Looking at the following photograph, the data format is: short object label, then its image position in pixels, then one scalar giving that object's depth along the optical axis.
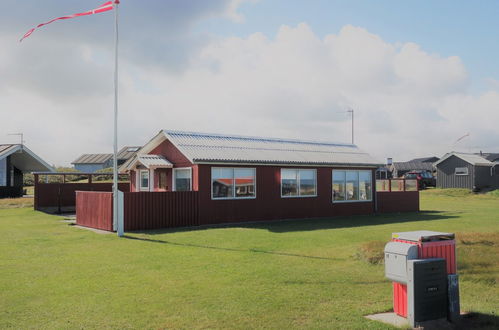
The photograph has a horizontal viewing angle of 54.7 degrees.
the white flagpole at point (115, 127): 16.41
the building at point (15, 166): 32.84
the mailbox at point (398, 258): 6.56
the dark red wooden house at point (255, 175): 19.73
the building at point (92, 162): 88.23
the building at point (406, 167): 70.50
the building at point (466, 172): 45.53
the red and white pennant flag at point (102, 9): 16.86
